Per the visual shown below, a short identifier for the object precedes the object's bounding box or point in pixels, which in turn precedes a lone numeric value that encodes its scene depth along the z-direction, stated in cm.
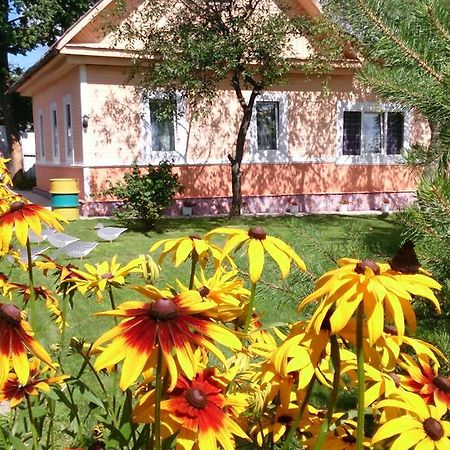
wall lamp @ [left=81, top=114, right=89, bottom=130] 1243
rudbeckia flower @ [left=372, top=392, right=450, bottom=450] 85
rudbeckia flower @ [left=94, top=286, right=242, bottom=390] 77
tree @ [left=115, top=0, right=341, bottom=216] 1016
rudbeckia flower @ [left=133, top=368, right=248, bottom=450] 88
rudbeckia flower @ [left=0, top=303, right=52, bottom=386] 88
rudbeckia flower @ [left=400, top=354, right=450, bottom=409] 101
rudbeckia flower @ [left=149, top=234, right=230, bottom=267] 112
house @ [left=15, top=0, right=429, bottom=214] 1260
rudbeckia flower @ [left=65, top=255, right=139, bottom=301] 144
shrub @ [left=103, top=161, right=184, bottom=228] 1045
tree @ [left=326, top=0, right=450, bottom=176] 171
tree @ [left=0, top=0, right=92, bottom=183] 2305
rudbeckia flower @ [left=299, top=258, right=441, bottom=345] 77
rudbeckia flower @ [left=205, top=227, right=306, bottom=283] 103
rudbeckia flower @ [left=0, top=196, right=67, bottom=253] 119
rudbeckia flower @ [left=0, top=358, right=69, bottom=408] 116
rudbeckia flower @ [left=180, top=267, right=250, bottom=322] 105
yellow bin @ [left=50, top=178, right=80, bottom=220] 1212
